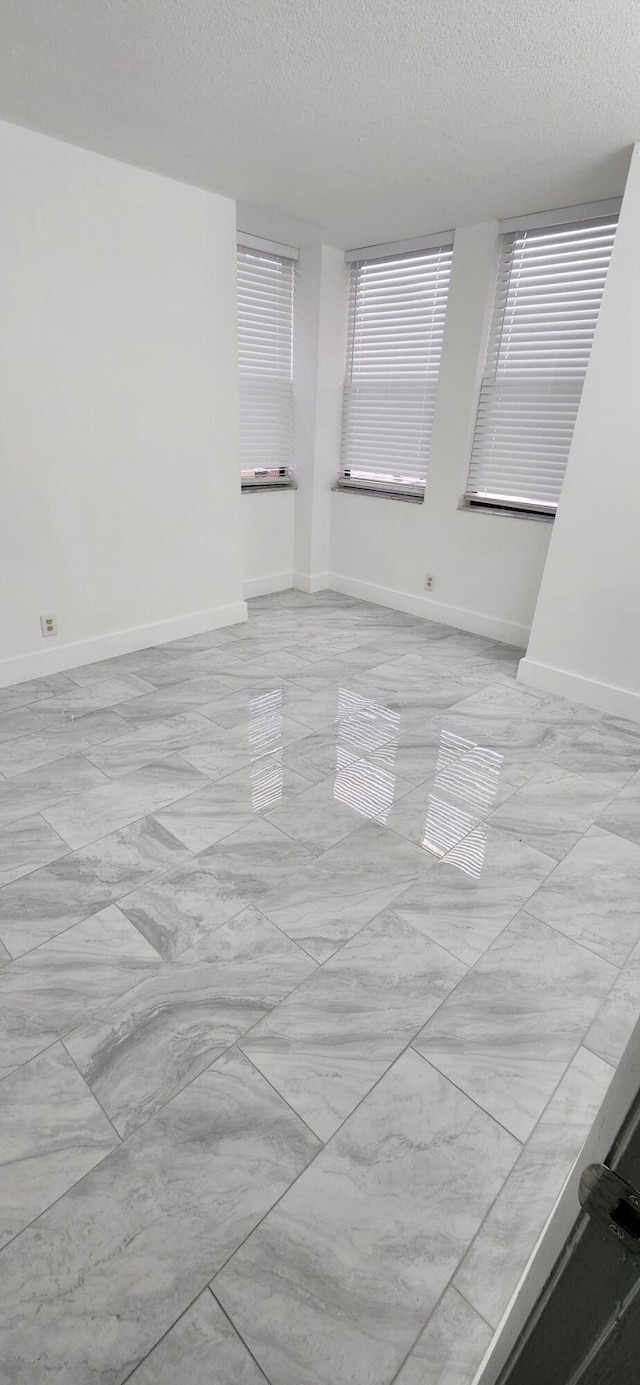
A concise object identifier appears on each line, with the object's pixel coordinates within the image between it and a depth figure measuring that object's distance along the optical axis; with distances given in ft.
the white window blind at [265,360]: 13.48
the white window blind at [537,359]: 10.70
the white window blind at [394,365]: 13.05
